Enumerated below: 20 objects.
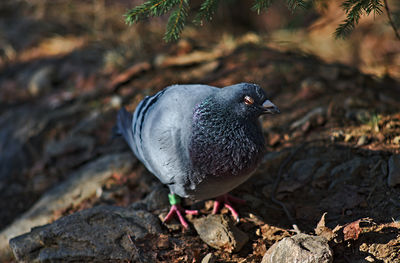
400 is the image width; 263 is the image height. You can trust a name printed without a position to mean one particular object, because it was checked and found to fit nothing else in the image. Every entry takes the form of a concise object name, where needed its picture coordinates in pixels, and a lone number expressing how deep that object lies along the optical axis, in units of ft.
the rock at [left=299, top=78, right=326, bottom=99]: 27.35
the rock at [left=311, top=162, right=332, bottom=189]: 20.18
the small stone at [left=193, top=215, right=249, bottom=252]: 17.40
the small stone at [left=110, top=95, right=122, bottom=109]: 31.09
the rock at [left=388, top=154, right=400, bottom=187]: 18.47
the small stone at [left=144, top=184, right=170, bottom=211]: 20.44
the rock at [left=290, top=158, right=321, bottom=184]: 20.86
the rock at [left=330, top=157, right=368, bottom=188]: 19.95
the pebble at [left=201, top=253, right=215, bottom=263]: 16.61
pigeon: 16.11
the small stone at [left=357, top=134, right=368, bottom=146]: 21.58
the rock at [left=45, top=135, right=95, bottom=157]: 28.94
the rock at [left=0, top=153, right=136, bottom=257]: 22.93
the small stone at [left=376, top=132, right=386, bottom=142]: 21.52
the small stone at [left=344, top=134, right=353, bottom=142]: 22.11
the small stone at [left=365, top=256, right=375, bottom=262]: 15.39
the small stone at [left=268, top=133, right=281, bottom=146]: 23.95
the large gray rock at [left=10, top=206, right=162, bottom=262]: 17.28
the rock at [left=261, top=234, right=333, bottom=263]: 14.58
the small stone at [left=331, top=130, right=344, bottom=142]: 22.39
